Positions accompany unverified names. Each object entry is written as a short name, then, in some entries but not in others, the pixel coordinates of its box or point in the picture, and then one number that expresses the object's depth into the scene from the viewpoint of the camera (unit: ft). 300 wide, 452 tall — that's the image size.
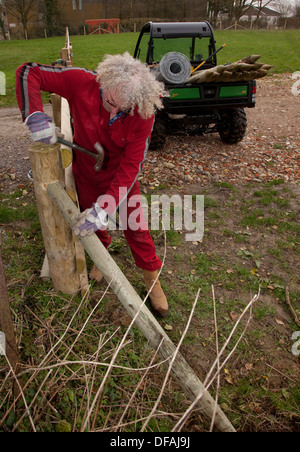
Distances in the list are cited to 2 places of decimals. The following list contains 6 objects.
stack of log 15.79
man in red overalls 6.64
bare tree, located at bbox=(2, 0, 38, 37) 88.94
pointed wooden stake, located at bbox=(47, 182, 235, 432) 4.47
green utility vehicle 17.16
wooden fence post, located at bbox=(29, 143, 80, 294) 6.44
